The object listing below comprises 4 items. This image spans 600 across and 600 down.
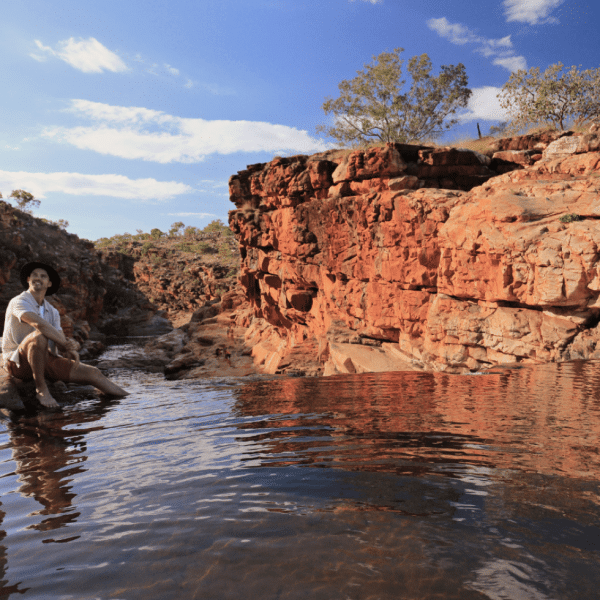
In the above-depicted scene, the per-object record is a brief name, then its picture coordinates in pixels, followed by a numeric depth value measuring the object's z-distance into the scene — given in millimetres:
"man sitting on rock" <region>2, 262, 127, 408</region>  6938
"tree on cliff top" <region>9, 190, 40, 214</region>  69188
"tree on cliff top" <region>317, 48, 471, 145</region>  27984
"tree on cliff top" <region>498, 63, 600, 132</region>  22781
